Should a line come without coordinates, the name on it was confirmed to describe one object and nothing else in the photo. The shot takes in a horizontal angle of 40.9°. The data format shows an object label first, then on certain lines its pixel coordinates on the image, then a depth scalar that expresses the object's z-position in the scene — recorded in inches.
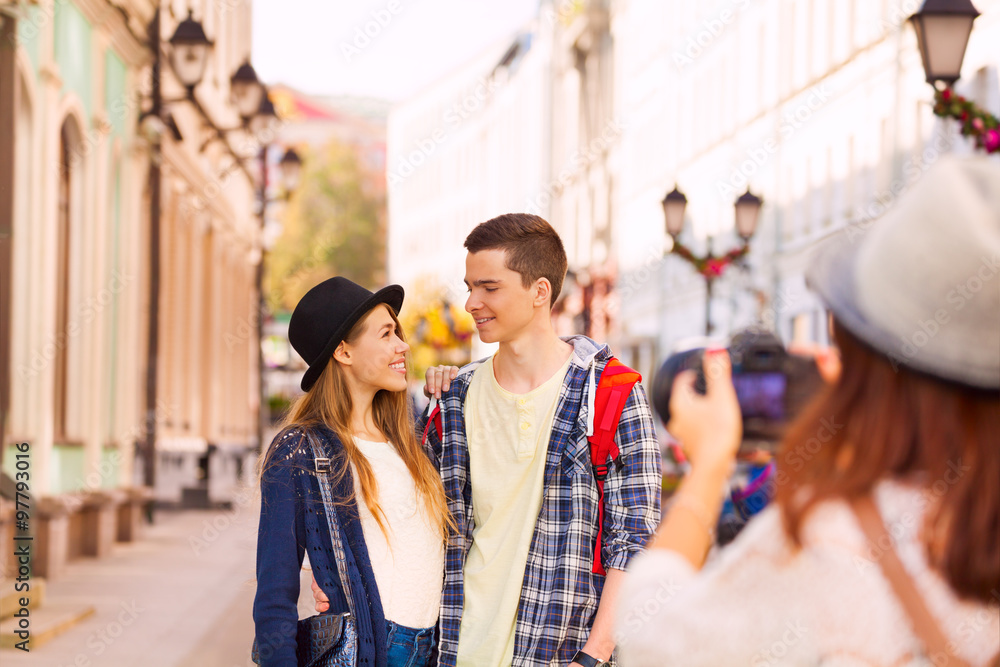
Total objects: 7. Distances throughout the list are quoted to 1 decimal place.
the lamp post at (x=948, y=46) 317.4
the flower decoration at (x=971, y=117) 311.6
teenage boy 130.9
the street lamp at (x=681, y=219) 685.3
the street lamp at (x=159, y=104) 541.6
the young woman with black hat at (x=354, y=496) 125.4
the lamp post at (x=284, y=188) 840.9
